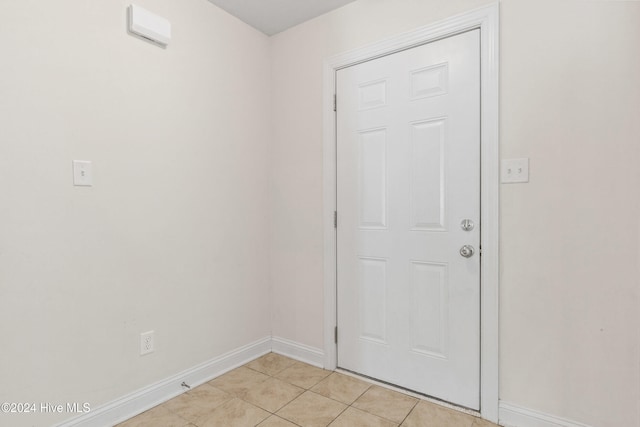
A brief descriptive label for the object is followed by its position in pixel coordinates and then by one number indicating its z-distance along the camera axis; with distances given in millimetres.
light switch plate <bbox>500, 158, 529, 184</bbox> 1643
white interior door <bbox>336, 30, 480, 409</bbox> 1805
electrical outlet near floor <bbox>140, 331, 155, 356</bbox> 1846
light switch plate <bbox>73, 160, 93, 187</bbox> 1587
